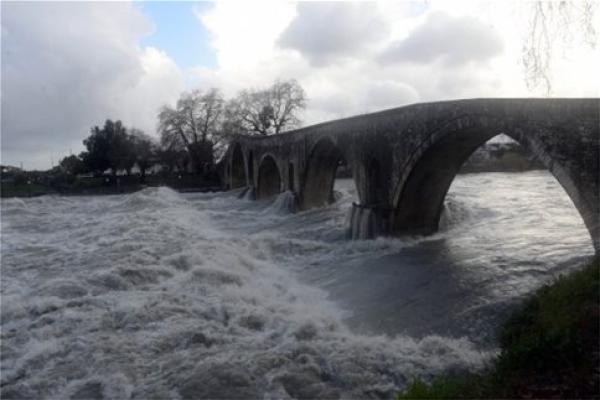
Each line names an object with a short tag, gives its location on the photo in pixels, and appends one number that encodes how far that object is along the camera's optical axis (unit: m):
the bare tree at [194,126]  56.81
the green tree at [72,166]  59.47
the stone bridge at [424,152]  9.63
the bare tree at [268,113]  56.69
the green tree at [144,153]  60.09
